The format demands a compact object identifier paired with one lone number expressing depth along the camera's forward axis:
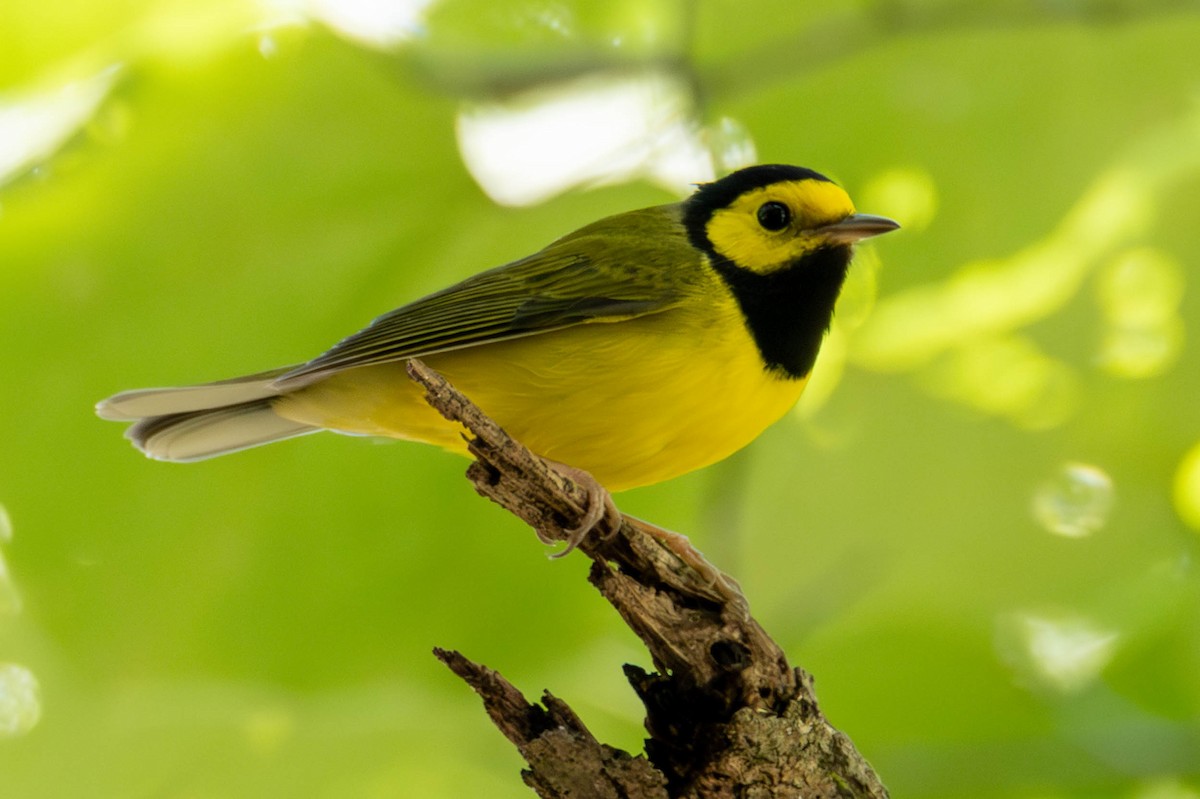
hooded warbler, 2.96
